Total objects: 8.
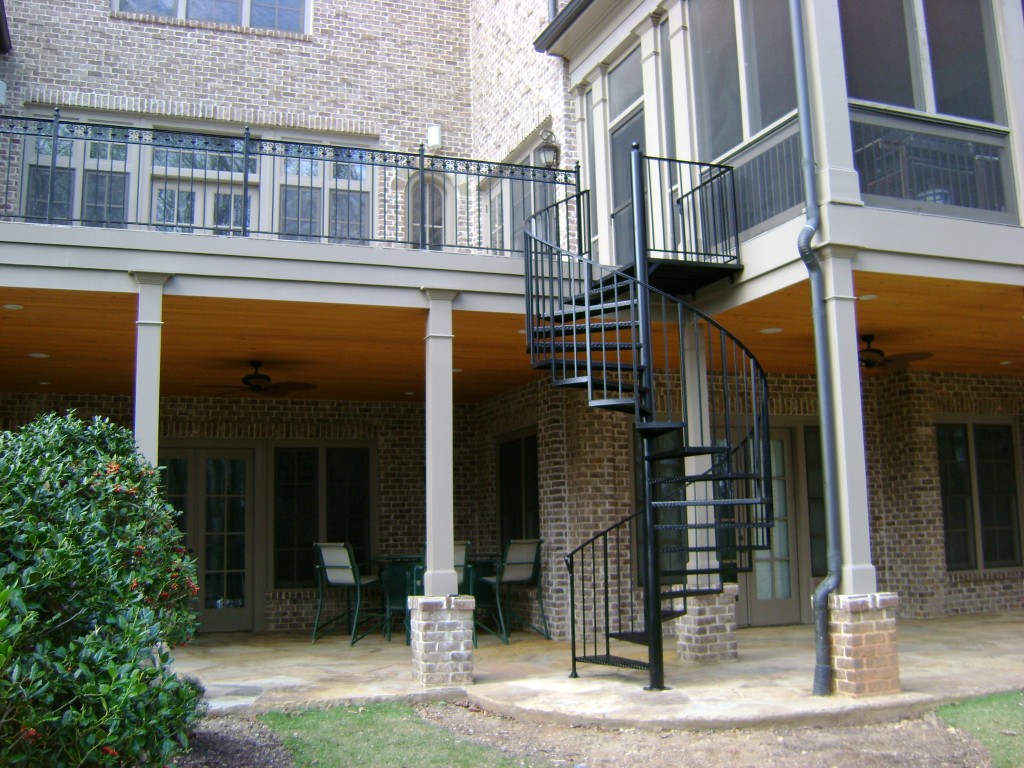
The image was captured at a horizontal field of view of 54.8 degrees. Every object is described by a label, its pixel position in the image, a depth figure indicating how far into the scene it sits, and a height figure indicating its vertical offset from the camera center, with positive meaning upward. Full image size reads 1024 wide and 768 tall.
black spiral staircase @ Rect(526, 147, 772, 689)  6.55 +1.09
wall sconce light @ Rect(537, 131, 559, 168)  9.73 +3.65
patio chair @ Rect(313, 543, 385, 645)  9.45 -0.46
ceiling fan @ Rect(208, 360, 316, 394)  9.19 +1.35
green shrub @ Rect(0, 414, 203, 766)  3.48 -0.30
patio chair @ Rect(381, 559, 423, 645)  9.49 -0.58
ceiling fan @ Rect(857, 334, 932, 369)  8.50 +1.36
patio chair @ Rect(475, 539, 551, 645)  9.44 -0.47
